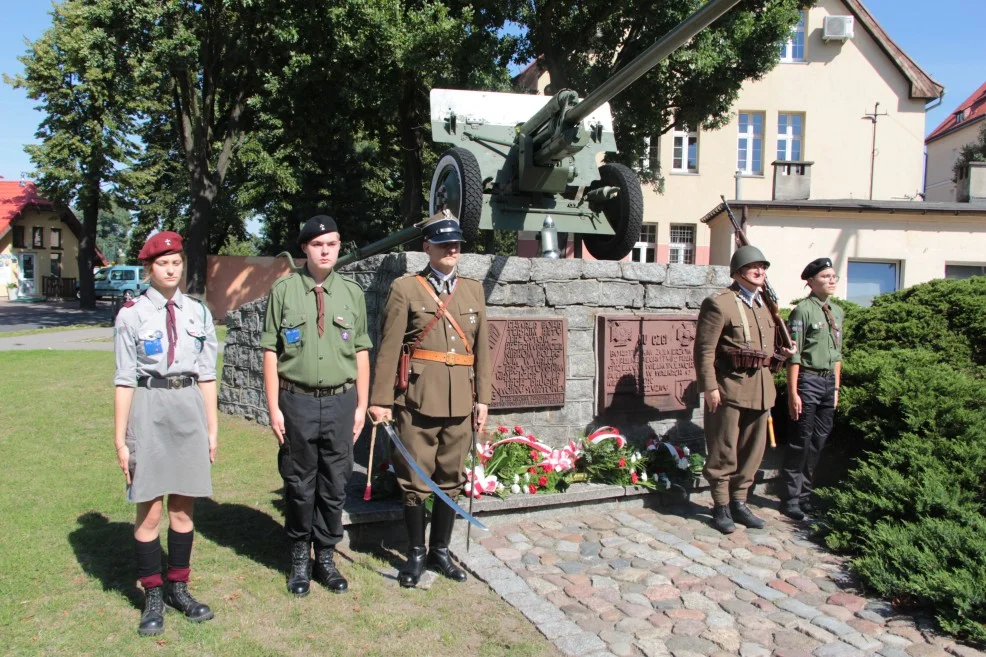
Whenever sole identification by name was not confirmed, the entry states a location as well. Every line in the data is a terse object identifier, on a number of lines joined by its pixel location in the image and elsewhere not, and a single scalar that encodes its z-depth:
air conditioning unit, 24.78
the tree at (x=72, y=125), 24.91
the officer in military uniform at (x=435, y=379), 4.14
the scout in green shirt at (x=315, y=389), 3.88
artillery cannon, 6.20
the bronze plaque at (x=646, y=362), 6.16
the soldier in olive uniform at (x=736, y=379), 5.20
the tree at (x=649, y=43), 15.39
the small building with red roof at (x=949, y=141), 33.06
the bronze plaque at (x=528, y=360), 5.75
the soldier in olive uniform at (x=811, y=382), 5.57
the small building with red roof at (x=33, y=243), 37.66
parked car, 38.41
